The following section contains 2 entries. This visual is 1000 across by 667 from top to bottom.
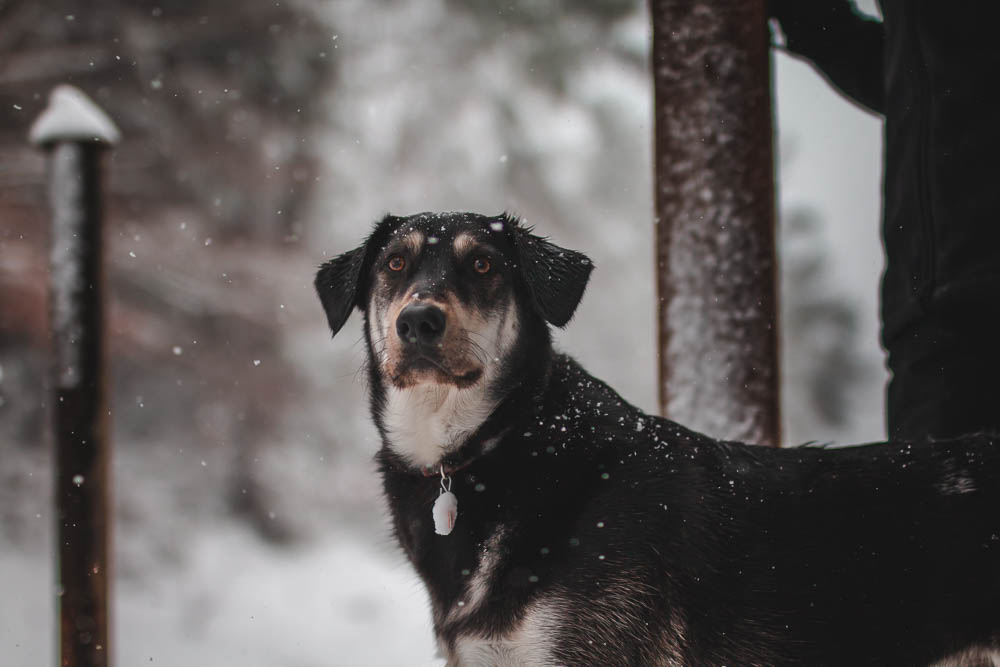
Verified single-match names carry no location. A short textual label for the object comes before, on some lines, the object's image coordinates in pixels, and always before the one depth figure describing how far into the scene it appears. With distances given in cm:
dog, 254
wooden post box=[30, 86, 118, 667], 422
